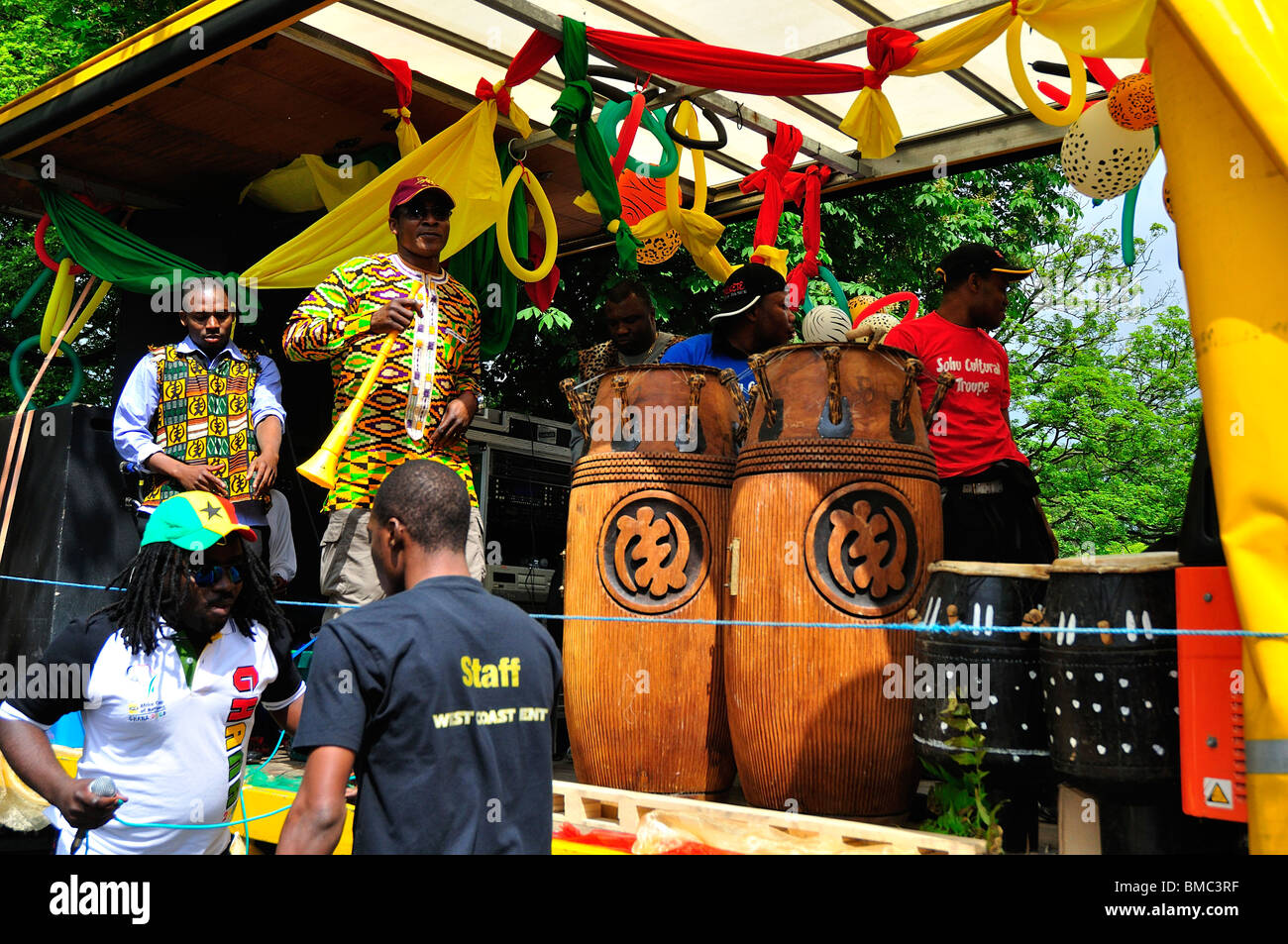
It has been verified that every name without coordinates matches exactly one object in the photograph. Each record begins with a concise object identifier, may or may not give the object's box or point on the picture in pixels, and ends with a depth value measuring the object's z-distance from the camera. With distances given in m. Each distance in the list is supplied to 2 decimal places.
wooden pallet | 3.20
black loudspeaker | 6.09
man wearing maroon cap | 4.29
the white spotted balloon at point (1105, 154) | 5.19
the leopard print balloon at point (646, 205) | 6.99
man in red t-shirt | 4.53
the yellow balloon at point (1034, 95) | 4.71
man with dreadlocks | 2.80
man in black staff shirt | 2.13
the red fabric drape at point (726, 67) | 5.14
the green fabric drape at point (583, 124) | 5.24
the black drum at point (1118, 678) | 2.80
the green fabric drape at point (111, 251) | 6.82
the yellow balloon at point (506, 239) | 6.17
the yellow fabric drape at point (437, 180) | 6.09
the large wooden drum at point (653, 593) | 4.03
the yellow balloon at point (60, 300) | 7.26
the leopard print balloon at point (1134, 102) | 4.89
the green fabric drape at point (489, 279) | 6.72
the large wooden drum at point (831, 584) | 3.69
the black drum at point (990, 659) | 3.19
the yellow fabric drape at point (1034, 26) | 4.00
